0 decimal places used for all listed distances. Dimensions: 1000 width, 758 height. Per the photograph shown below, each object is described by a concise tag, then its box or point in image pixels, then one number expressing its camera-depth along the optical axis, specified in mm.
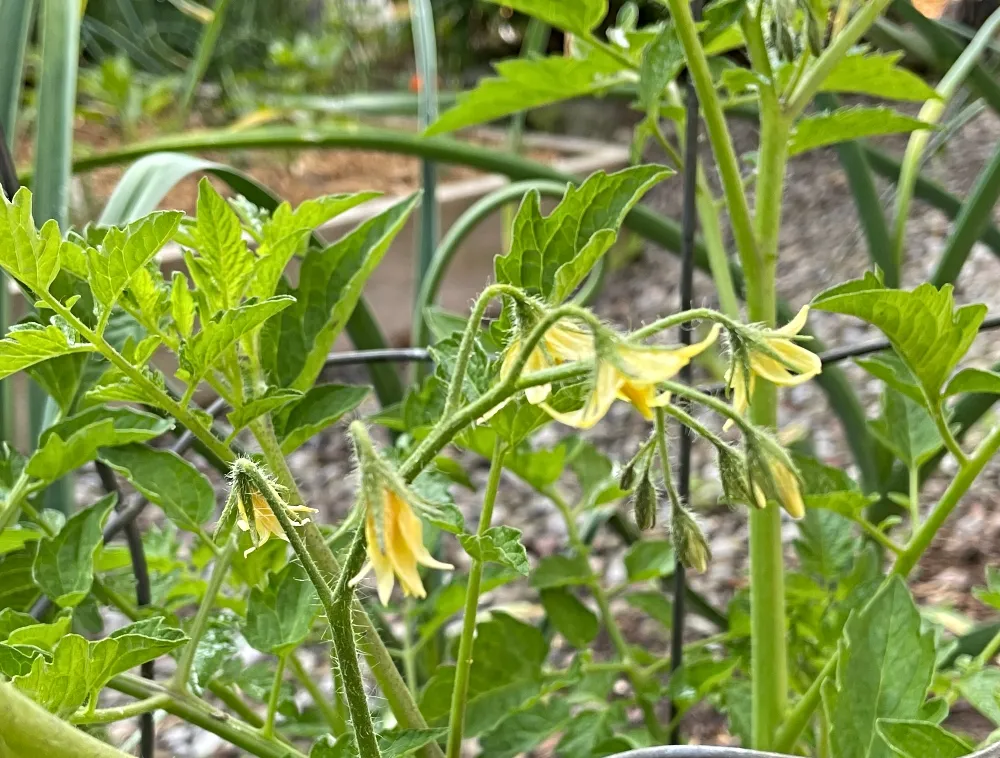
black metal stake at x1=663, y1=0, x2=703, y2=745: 501
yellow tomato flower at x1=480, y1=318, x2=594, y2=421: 307
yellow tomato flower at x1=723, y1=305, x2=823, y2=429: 302
